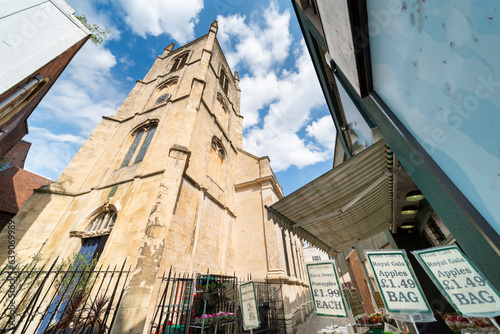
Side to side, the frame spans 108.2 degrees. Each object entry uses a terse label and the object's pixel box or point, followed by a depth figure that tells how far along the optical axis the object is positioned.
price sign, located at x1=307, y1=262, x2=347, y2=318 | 2.91
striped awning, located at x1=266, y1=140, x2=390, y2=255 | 3.15
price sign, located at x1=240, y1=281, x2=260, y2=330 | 4.42
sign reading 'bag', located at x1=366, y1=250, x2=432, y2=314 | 2.27
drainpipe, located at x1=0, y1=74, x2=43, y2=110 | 5.03
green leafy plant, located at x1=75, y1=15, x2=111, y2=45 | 7.55
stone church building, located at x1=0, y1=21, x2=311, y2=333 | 6.26
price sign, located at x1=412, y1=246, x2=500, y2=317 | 1.81
